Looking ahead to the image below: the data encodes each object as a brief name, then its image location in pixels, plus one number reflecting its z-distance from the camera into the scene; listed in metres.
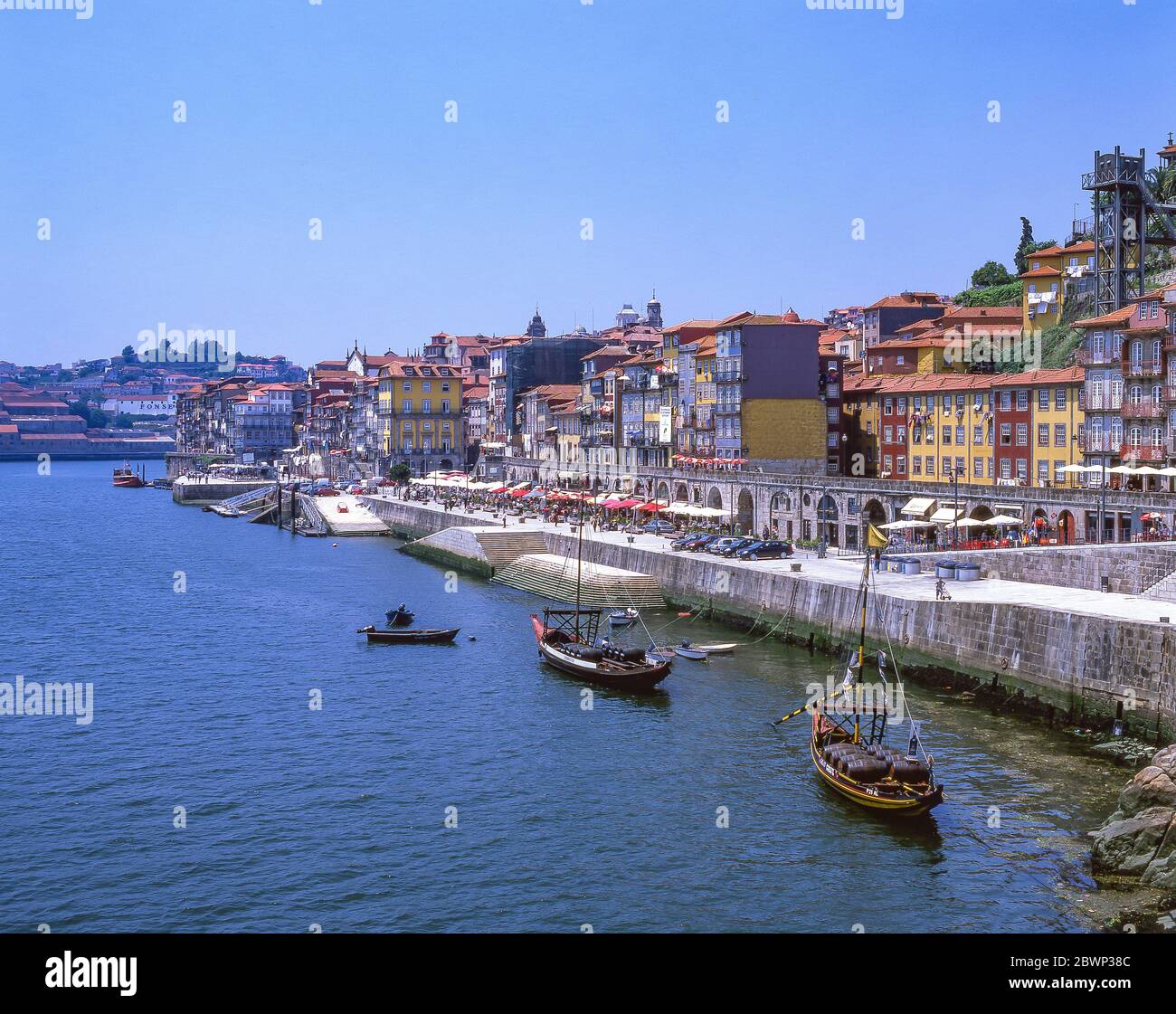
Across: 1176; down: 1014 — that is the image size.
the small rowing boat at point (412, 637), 67.75
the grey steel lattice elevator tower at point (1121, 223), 93.19
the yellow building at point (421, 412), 188.25
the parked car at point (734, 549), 79.94
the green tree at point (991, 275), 161.88
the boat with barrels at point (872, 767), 36.56
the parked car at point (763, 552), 78.75
